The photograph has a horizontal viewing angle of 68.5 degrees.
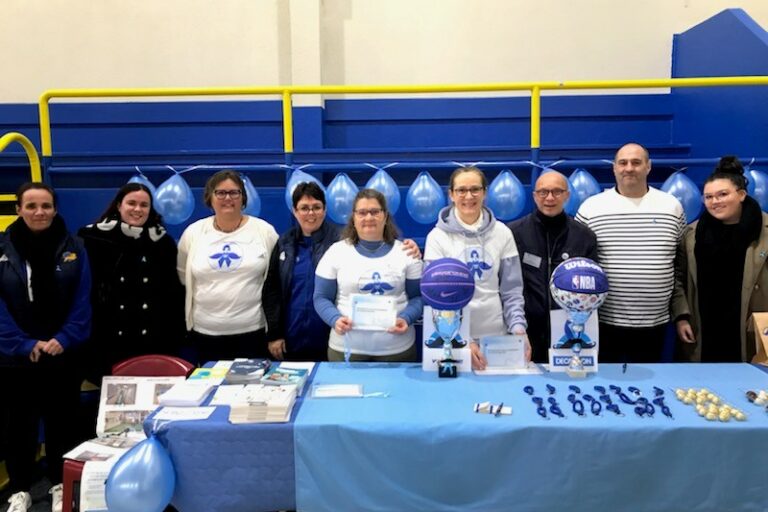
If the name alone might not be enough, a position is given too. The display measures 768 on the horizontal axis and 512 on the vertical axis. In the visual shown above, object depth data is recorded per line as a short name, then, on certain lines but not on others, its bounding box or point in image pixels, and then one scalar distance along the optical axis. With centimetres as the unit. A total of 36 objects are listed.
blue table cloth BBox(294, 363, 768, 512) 154
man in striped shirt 233
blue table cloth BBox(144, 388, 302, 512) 157
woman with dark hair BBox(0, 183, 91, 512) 229
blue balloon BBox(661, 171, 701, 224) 319
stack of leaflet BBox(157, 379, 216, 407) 172
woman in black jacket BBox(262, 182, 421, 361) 238
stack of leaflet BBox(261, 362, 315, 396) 184
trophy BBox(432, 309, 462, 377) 194
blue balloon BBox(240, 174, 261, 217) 311
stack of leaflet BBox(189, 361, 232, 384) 195
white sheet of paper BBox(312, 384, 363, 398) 179
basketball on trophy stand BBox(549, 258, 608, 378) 188
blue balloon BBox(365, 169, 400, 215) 320
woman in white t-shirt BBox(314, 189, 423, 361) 210
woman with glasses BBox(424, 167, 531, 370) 216
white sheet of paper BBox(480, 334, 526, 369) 206
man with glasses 229
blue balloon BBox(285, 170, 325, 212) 304
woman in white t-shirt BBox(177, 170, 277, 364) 235
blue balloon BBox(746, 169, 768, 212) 310
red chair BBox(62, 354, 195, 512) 225
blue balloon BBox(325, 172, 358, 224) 317
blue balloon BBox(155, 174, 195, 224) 316
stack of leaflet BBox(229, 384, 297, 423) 159
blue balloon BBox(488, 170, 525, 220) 323
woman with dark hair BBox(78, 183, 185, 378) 242
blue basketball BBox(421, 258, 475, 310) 188
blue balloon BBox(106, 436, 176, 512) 150
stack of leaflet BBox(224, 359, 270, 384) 191
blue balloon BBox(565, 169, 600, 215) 326
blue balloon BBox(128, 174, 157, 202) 313
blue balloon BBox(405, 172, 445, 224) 326
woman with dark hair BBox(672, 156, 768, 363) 226
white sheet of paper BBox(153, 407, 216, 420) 162
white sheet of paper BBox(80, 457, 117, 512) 176
